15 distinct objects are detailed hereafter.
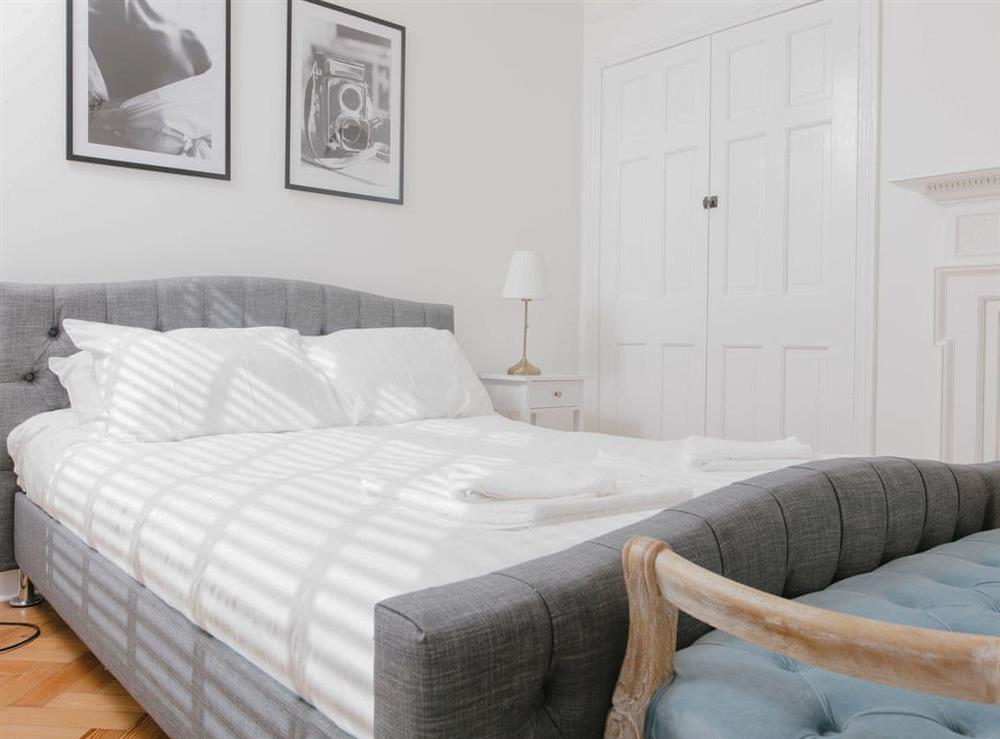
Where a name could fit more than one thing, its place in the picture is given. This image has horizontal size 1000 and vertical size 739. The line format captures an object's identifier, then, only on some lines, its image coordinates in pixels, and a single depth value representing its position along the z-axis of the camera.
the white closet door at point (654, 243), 3.71
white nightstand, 3.42
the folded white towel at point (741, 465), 1.72
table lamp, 3.52
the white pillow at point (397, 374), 2.59
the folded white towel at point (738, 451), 1.74
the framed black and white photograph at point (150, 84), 2.52
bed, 0.75
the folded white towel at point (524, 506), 1.22
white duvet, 0.99
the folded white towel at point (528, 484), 1.27
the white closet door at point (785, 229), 3.16
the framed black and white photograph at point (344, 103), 3.03
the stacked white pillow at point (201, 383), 2.14
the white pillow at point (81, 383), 2.22
